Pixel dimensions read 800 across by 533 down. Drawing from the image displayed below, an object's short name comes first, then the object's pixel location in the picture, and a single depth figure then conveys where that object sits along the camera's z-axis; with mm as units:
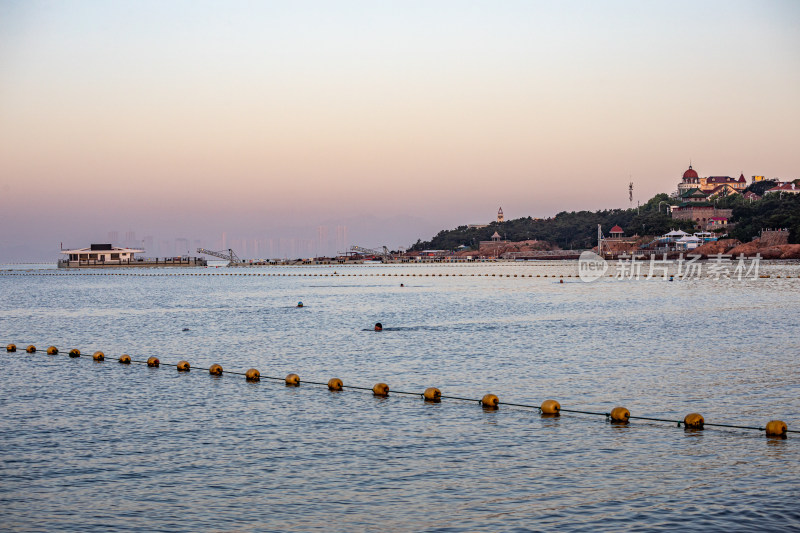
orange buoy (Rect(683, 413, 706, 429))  18594
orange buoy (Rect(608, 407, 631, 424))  19297
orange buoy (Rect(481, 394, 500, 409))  21233
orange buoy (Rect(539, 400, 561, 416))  20266
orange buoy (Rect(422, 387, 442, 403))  22406
